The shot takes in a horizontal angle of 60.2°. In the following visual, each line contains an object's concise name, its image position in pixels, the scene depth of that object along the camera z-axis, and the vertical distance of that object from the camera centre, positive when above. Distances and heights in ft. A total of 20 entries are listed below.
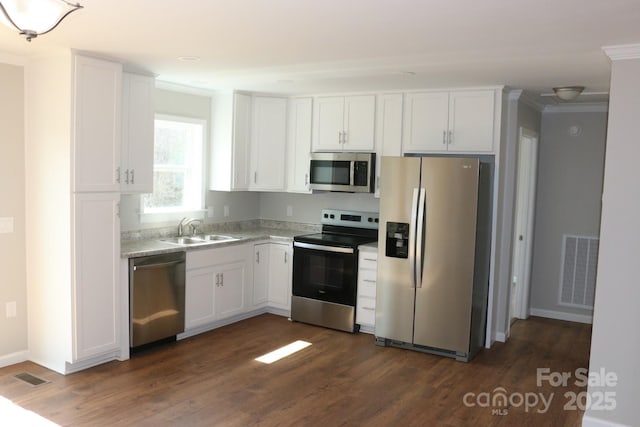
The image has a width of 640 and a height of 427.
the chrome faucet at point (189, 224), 18.15 -1.74
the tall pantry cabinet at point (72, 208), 13.01 -0.97
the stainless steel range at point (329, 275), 17.56 -3.18
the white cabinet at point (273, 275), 18.98 -3.49
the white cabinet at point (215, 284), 16.37 -3.47
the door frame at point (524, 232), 19.76 -1.77
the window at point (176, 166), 17.70 +0.18
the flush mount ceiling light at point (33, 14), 6.38 +1.80
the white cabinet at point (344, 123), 17.94 +1.81
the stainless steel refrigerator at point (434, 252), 15.14 -2.04
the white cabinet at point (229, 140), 18.85 +1.14
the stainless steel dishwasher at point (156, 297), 14.64 -3.46
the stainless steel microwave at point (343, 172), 17.75 +0.18
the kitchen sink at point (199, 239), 17.11 -2.16
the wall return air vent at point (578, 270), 19.76 -3.06
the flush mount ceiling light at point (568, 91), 15.58 +2.66
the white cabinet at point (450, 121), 16.07 +1.79
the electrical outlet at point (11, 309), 13.91 -3.61
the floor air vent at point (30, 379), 12.92 -5.05
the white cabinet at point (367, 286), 17.21 -3.39
